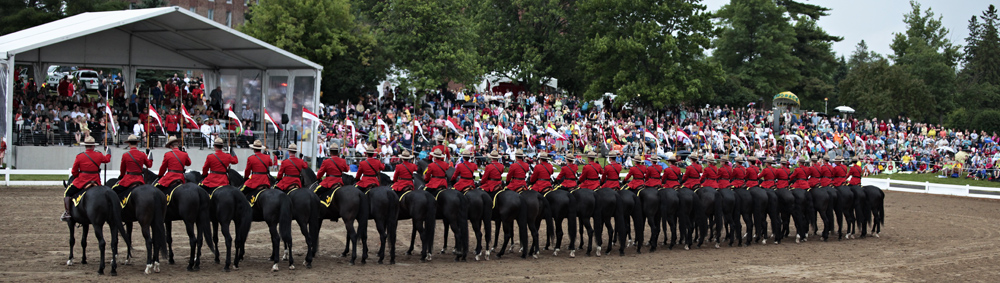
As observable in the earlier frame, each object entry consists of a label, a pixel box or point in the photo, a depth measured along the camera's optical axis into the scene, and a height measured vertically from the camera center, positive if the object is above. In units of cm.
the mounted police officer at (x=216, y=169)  1370 -58
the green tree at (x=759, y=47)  6122 +739
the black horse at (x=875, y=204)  2059 -122
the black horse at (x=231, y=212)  1331 -122
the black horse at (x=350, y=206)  1416 -115
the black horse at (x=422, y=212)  1470 -125
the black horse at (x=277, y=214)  1341 -123
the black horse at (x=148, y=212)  1266 -120
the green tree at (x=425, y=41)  3978 +458
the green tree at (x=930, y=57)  6319 +760
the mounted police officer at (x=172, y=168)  1342 -57
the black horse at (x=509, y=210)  1536 -123
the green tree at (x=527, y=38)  4938 +602
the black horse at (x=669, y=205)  1709 -116
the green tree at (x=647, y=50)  4662 +528
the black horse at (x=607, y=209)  1630 -122
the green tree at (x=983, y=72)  6575 +687
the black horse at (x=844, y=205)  2025 -124
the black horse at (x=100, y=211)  1238 -118
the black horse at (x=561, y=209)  1603 -122
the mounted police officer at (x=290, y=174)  1432 -65
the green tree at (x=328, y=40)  3922 +444
